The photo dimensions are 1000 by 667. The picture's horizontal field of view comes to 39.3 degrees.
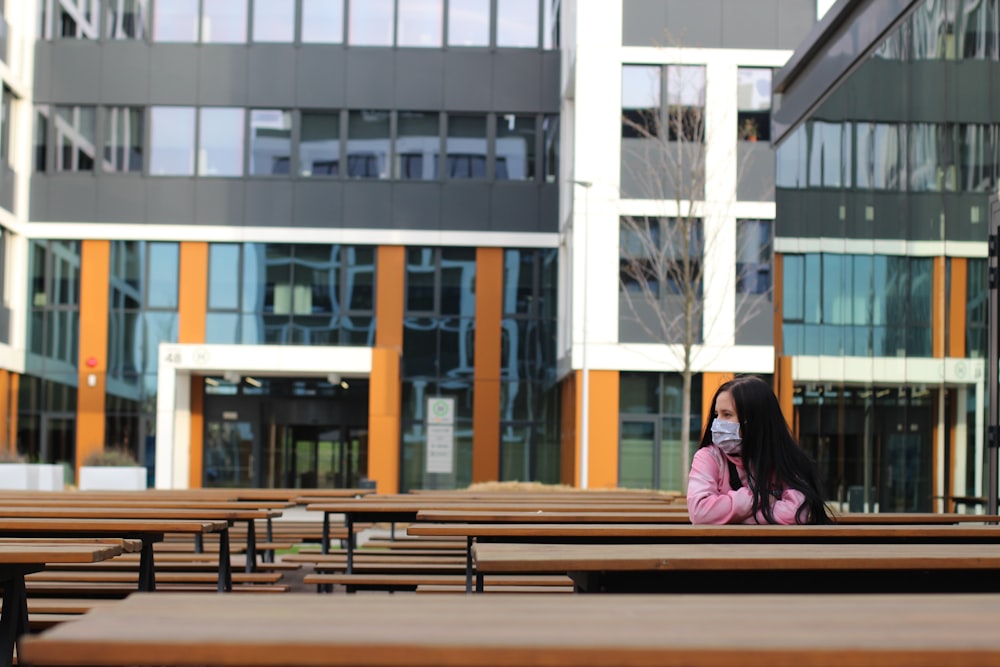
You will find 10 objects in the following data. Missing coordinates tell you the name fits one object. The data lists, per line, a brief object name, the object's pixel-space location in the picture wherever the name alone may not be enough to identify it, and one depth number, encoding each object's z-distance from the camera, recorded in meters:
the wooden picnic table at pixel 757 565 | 3.76
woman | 5.52
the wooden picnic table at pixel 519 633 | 2.07
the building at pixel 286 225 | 35.75
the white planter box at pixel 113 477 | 29.58
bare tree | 30.22
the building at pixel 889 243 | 10.68
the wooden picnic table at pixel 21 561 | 4.09
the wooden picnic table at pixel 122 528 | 5.68
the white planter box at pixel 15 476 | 26.62
